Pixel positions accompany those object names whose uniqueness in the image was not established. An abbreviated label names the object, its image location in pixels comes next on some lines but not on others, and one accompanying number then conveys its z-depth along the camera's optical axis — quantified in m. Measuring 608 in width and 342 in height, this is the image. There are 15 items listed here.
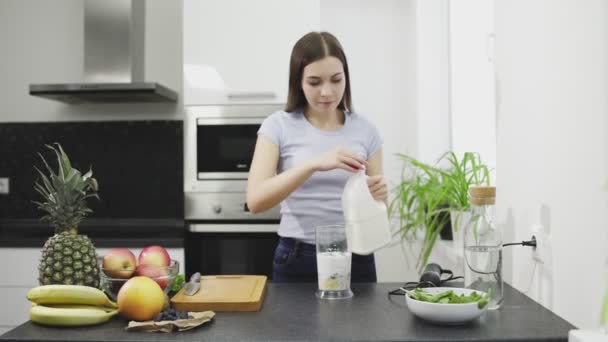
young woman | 1.61
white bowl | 1.11
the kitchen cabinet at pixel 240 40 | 2.83
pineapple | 1.25
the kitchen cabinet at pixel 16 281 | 2.71
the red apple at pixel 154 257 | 1.31
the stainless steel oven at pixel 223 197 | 2.82
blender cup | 1.35
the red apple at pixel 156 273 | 1.29
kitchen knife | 1.33
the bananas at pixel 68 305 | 1.14
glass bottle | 1.30
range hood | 2.98
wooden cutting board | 1.25
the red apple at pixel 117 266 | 1.28
